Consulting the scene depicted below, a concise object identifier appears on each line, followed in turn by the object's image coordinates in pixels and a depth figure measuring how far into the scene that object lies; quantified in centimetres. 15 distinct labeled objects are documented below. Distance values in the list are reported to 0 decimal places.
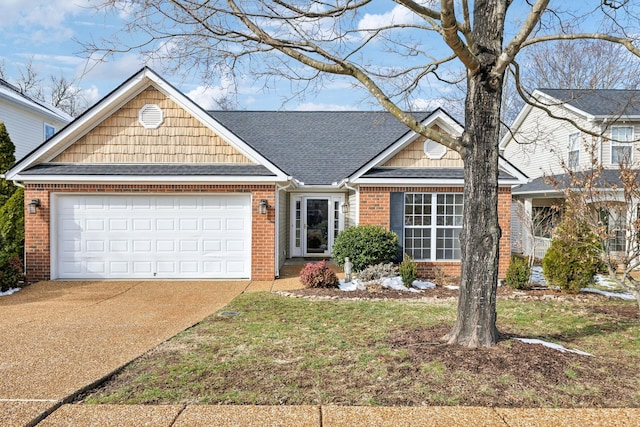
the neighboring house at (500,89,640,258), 1630
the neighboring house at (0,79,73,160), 1730
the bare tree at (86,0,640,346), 567
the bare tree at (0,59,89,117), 3156
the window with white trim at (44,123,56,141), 2034
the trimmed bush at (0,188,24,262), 1043
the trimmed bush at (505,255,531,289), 1074
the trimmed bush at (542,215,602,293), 977
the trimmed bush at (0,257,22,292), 1020
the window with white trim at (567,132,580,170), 1734
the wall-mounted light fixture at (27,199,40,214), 1116
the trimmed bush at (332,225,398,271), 1133
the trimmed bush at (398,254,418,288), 1075
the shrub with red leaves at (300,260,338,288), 1052
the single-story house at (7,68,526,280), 1134
